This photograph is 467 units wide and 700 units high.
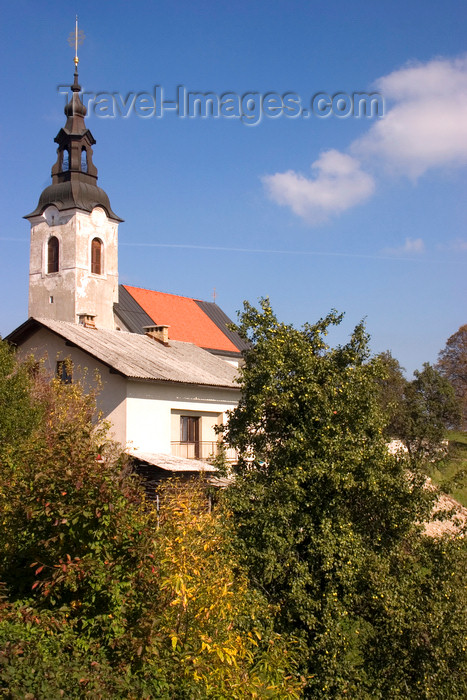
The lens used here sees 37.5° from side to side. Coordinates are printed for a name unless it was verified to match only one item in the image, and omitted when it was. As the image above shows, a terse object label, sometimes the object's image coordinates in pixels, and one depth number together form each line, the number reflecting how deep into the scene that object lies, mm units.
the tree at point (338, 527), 12516
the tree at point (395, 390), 39344
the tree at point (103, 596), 7238
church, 22062
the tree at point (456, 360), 57000
